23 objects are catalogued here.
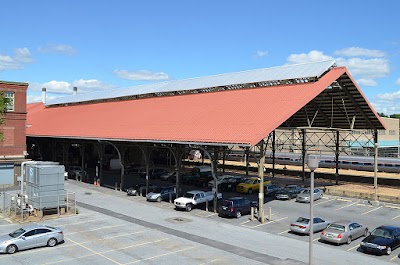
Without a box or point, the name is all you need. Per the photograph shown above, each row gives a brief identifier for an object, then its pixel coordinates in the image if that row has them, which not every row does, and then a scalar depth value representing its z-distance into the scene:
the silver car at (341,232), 24.77
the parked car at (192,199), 34.75
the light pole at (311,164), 15.74
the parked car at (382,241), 22.91
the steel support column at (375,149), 43.91
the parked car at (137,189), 42.72
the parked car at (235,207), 31.67
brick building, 48.62
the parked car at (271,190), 43.01
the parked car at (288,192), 40.72
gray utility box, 31.92
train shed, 33.03
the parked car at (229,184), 46.44
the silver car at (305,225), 26.80
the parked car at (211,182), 46.79
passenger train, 60.97
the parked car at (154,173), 57.27
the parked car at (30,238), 22.39
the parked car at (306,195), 39.00
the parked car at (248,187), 44.92
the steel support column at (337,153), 49.67
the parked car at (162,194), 39.12
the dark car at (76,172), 54.97
